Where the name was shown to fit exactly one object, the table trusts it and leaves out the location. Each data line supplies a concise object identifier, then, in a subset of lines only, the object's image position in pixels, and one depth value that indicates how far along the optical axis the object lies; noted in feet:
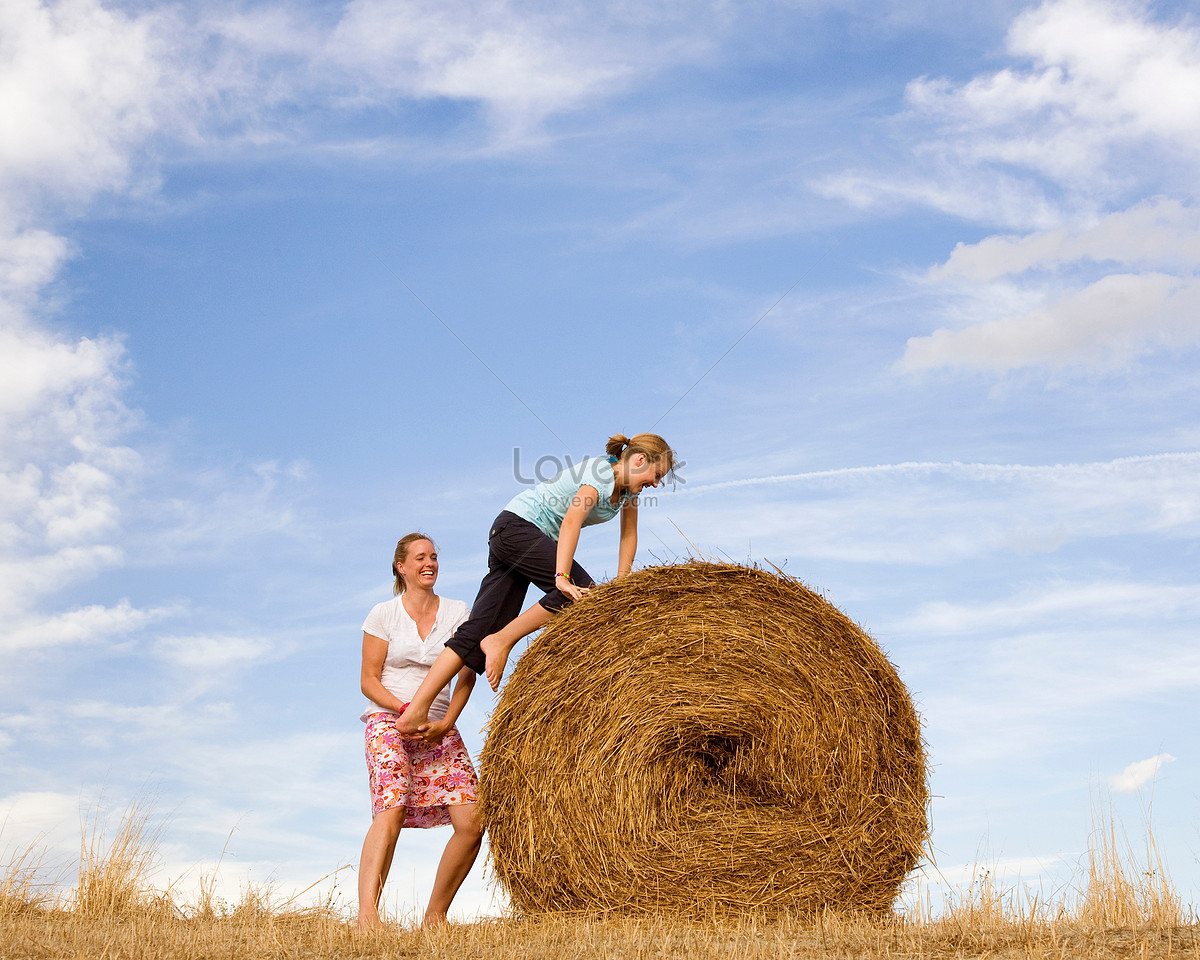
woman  18.99
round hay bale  17.88
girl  19.13
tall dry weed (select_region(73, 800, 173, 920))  22.74
